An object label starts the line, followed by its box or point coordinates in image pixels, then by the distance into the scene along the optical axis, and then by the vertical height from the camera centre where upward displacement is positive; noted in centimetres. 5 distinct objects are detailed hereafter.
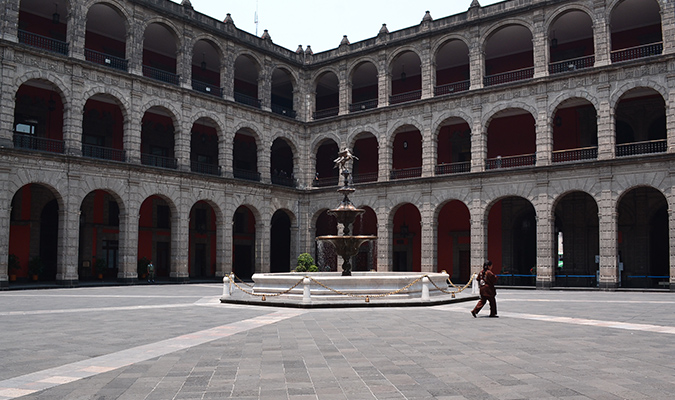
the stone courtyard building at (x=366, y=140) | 2520 +517
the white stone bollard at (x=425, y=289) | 1633 -149
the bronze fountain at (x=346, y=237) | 1903 +0
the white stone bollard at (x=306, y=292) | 1547 -152
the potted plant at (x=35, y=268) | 2669 -155
